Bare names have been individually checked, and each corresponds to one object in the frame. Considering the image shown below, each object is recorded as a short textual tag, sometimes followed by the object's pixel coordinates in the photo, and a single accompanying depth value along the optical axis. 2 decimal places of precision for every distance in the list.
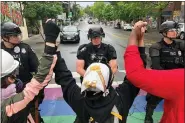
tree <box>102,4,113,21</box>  43.49
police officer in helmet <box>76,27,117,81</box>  2.52
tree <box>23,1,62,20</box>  13.45
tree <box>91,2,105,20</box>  61.13
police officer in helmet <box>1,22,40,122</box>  2.31
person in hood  1.04
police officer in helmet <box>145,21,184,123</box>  2.54
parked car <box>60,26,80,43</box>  12.13
